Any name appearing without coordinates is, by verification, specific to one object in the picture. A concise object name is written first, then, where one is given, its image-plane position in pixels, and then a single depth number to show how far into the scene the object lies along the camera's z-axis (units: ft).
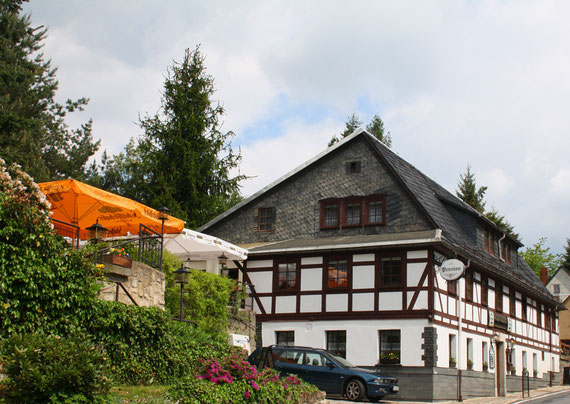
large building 85.10
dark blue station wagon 68.49
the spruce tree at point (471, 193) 182.60
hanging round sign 80.92
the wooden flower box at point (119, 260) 51.49
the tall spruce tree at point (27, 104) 97.40
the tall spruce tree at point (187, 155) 127.24
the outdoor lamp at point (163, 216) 61.57
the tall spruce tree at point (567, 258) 237.25
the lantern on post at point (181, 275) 63.10
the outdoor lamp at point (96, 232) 54.23
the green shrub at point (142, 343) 44.98
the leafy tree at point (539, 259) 224.14
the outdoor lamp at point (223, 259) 84.33
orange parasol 56.75
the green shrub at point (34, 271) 39.14
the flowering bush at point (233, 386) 43.42
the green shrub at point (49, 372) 32.91
